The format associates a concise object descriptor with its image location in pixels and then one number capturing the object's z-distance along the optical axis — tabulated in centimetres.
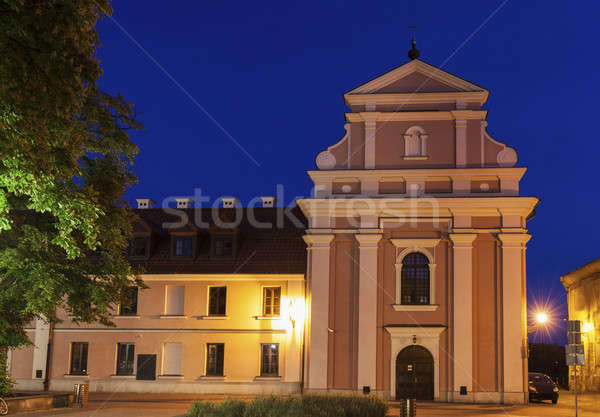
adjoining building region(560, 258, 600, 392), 4147
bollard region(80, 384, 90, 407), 2667
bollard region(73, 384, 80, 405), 2662
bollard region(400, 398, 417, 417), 1905
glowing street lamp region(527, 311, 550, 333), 3247
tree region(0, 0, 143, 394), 1316
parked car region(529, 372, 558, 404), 3278
